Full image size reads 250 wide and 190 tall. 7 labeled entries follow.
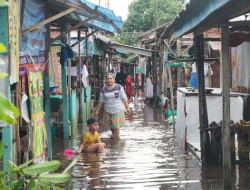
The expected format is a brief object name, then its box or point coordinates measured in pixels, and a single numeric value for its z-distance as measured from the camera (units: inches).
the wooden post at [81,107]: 432.1
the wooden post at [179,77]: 593.2
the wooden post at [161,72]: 665.0
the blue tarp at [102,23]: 260.1
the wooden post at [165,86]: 622.3
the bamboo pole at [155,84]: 725.3
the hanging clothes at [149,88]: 748.5
